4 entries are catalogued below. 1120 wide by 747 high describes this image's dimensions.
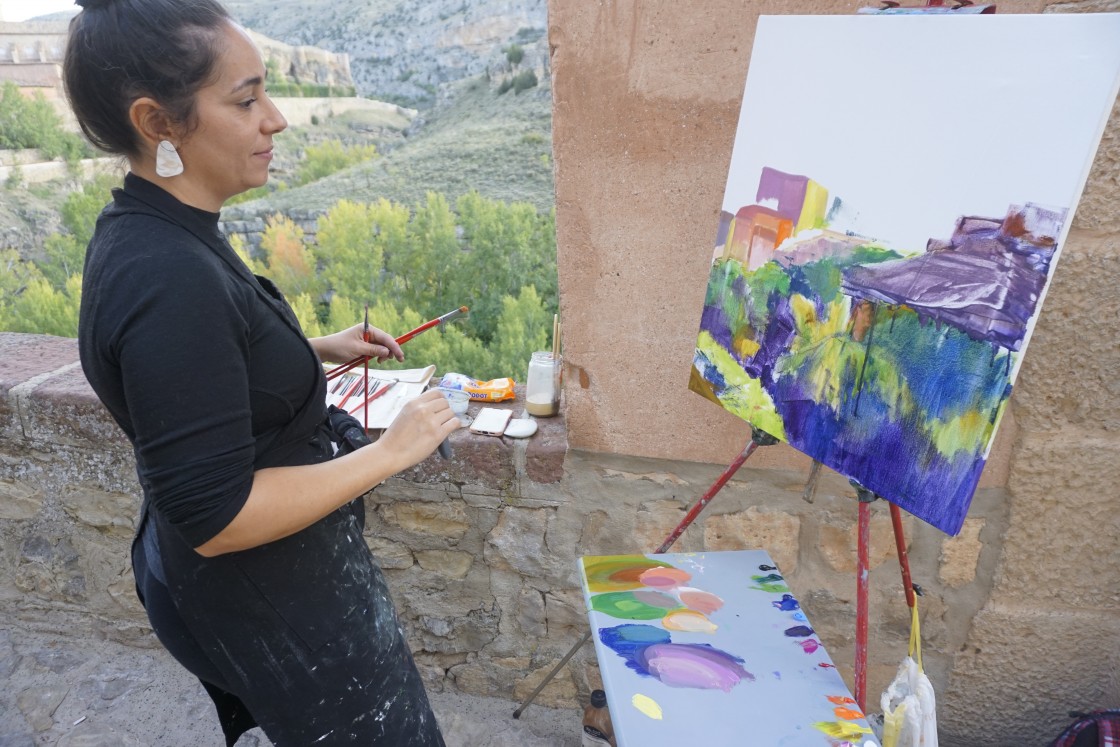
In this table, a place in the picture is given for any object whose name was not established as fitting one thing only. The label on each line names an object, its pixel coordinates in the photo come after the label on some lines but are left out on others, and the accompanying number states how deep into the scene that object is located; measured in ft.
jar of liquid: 6.10
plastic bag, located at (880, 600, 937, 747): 3.36
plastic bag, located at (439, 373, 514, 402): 6.59
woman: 2.63
